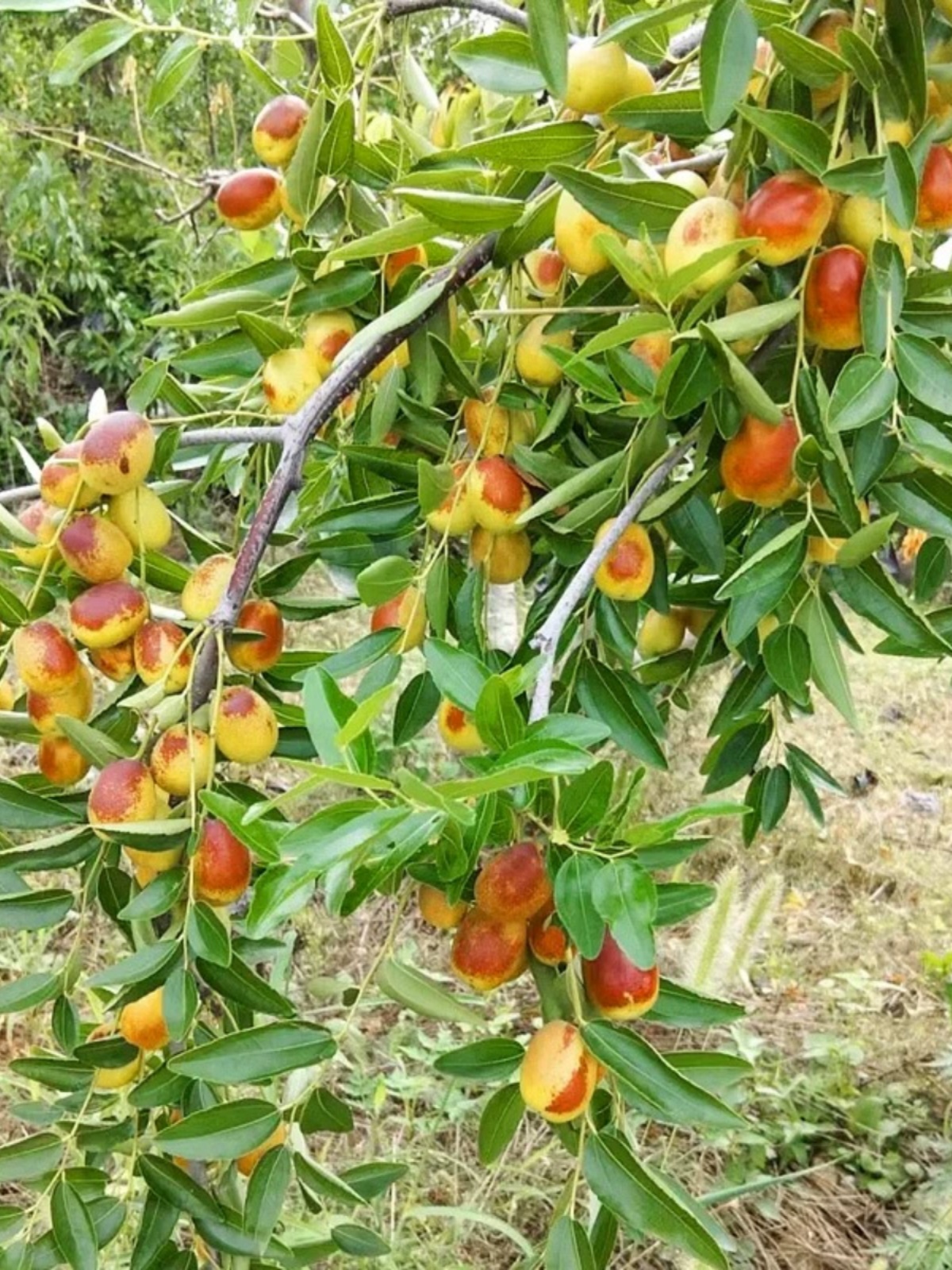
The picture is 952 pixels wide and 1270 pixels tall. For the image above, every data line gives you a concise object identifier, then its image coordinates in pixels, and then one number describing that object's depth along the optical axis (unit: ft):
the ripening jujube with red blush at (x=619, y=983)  1.55
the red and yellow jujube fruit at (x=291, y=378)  2.04
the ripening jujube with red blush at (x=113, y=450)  1.86
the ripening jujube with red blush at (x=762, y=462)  1.63
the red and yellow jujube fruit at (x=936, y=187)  1.63
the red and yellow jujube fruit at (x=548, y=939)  1.62
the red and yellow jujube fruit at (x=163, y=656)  1.84
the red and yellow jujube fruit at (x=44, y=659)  1.89
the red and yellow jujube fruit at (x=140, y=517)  1.96
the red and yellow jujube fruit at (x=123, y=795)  1.77
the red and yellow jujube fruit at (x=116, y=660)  1.96
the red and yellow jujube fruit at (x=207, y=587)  1.97
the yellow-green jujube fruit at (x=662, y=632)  2.50
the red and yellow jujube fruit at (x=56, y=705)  1.96
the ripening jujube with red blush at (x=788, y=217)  1.53
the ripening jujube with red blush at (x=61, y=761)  1.99
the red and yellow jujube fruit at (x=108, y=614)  1.89
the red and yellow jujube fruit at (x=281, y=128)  2.11
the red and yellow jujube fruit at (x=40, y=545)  1.94
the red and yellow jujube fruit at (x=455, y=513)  1.97
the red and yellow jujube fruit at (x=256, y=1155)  2.30
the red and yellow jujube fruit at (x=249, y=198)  2.19
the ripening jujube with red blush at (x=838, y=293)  1.56
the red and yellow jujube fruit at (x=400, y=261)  2.17
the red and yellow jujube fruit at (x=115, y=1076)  2.16
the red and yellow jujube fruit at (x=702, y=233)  1.55
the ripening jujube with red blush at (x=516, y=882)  1.54
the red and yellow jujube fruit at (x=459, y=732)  1.94
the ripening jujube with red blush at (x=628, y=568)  1.81
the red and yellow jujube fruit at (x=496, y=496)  1.92
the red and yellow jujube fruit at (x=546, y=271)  2.16
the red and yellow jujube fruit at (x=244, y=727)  1.82
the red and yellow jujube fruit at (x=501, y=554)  2.06
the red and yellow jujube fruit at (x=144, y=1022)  2.07
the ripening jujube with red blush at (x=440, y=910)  1.77
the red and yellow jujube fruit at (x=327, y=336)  2.06
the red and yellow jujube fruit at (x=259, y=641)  2.01
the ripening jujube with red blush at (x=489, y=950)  1.64
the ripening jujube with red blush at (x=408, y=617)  1.98
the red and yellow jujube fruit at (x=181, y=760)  1.77
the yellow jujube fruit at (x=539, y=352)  1.97
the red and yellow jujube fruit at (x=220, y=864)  1.82
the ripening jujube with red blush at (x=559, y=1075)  1.54
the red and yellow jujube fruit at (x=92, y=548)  1.89
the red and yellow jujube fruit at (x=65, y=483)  1.92
